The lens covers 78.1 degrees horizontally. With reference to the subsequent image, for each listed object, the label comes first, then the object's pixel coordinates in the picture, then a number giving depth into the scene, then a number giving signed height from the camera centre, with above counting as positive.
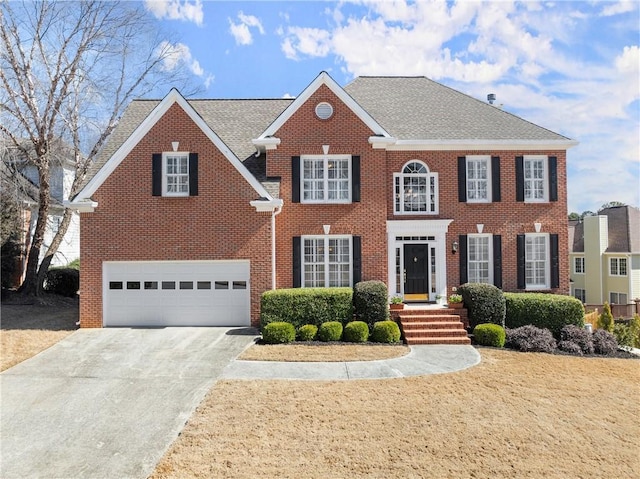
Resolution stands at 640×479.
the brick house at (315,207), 13.53 +1.58
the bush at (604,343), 12.19 -2.98
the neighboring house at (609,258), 26.84 -0.73
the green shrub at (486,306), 13.01 -1.90
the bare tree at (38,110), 17.81 +6.69
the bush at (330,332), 12.14 -2.53
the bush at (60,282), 21.50 -1.65
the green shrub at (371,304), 12.80 -1.78
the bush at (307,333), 12.09 -2.55
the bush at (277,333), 11.78 -2.50
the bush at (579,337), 12.09 -2.79
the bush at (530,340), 11.88 -2.80
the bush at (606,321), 15.53 -2.91
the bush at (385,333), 12.21 -2.59
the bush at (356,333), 12.18 -2.58
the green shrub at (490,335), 12.14 -2.69
